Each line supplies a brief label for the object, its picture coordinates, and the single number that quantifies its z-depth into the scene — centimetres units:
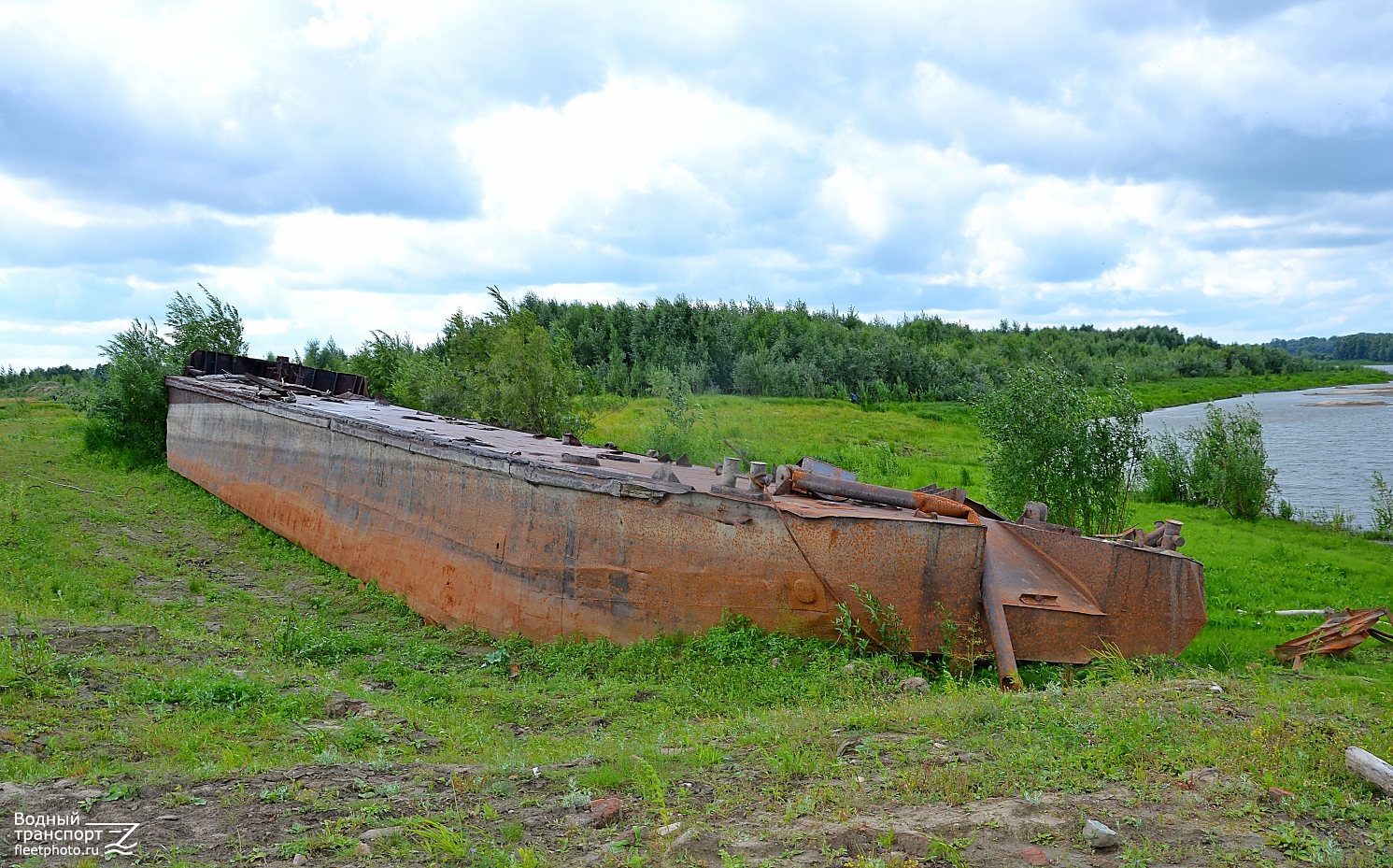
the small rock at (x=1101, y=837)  321
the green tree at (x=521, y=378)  1555
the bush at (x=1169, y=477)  1798
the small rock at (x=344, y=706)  550
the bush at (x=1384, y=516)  1502
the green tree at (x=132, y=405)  1761
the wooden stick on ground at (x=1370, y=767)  357
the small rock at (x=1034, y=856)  311
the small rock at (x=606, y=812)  357
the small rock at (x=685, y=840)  331
